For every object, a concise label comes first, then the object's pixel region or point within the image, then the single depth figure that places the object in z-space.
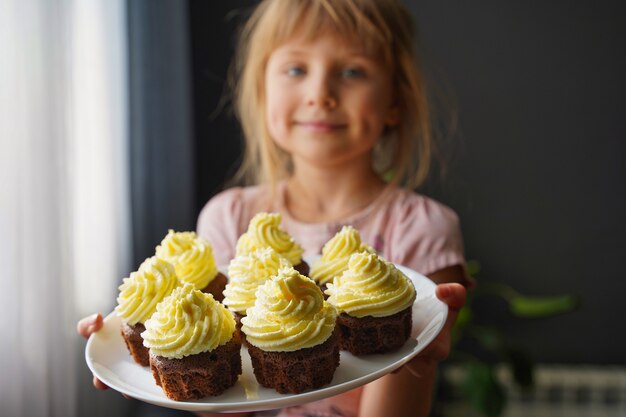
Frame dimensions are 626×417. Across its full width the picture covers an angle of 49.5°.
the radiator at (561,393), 0.98
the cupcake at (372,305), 0.42
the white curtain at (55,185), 0.57
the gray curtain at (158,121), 0.81
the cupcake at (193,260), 0.48
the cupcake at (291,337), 0.38
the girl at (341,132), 0.58
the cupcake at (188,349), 0.37
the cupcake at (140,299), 0.42
